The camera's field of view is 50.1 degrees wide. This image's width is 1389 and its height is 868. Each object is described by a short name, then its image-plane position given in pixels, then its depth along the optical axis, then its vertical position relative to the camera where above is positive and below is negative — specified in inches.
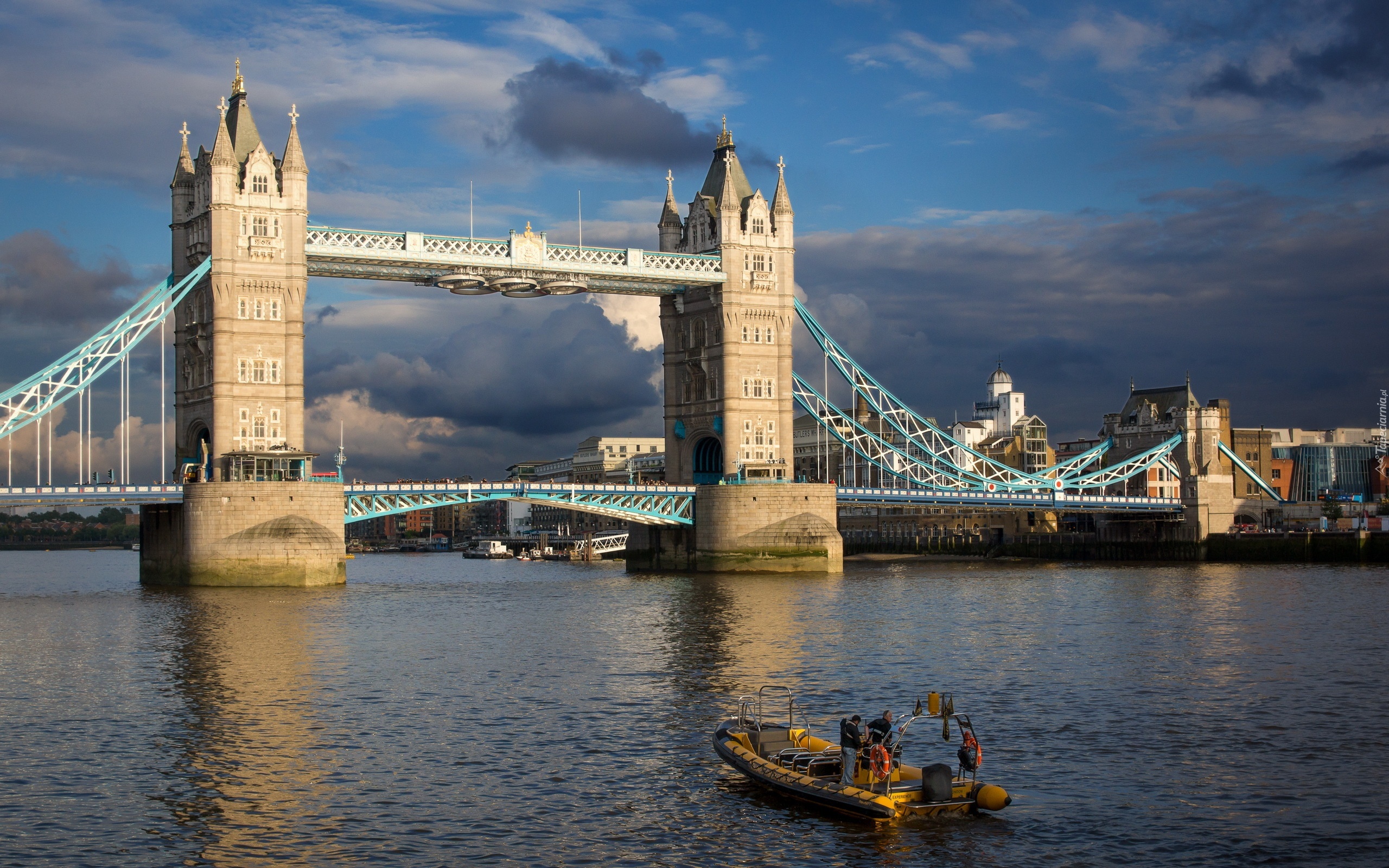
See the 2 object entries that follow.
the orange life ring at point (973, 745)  1098.1 -183.7
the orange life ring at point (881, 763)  1069.8 -190.7
